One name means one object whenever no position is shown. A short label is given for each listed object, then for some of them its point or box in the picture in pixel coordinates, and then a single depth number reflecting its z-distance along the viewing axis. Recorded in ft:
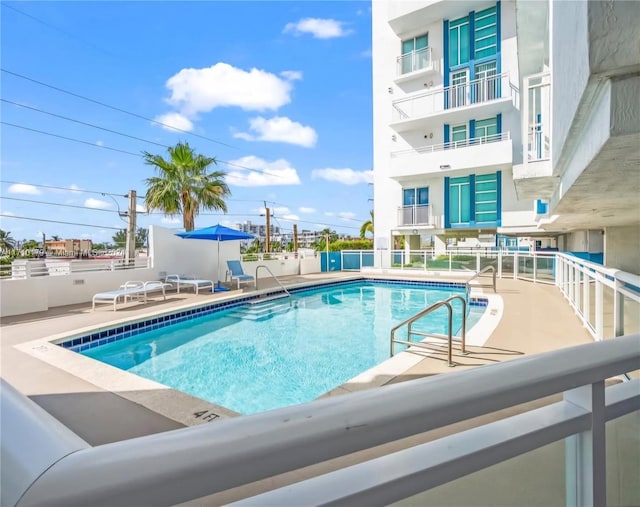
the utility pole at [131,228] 42.19
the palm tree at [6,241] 81.68
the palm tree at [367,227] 95.91
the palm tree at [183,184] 49.08
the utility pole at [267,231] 74.35
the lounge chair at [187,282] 36.07
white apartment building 51.75
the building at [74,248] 68.54
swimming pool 16.76
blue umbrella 38.09
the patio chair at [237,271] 40.98
